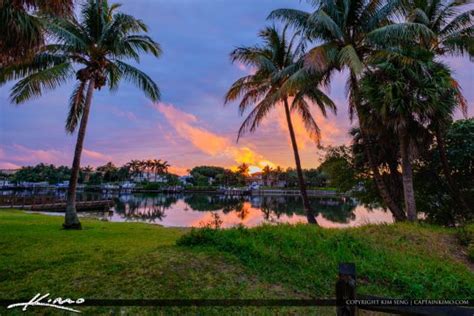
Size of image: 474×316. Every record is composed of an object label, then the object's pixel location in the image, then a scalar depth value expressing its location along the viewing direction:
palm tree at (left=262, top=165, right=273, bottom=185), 122.12
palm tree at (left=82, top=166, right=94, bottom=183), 121.66
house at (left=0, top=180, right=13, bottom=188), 98.09
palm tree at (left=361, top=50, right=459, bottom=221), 10.70
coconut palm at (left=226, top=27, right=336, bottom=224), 14.38
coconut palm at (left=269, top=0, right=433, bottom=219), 11.06
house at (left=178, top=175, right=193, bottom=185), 123.49
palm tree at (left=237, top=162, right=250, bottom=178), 118.38
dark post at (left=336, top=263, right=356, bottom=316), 2.67
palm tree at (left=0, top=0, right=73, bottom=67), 5.74
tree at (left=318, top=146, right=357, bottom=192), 16.17
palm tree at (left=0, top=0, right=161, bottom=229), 10.98
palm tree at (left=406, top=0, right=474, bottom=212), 11.64
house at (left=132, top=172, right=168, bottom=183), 122.19
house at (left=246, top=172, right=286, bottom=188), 119.41
